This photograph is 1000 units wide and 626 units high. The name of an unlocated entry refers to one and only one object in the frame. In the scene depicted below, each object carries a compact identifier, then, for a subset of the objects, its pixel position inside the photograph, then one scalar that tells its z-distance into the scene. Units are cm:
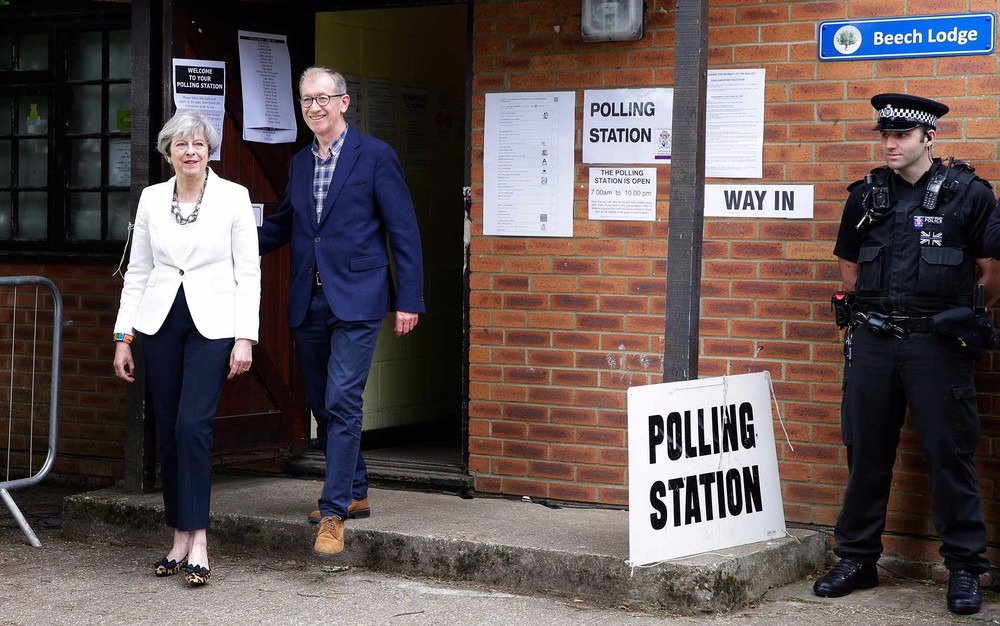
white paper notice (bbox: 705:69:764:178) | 625
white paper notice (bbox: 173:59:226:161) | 686
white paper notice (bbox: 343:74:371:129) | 796
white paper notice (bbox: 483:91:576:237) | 666
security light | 638
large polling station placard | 536
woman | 573
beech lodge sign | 582
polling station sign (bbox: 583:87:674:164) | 646
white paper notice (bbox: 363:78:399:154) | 815
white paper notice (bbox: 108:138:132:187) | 823
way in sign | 622
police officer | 548
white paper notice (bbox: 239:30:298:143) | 721
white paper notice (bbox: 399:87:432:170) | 848
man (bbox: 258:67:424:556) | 591
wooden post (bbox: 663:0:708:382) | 551
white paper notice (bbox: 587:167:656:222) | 648
